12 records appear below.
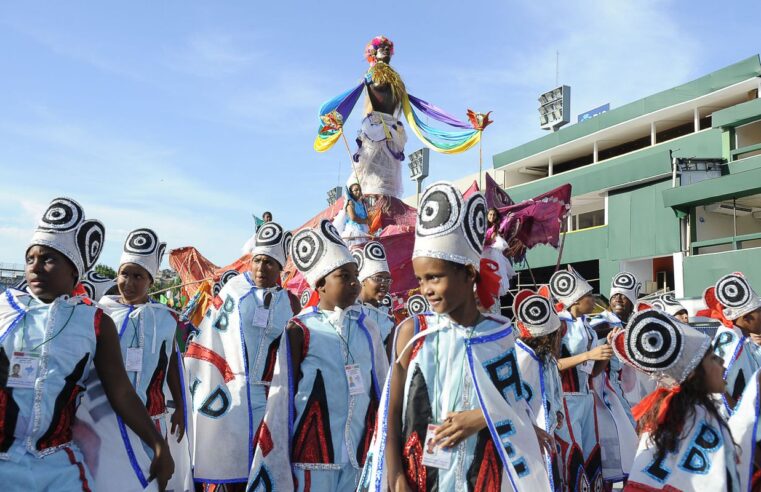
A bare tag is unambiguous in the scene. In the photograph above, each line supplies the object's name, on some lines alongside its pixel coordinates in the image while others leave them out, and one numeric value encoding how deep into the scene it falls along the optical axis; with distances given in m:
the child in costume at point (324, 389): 4.25
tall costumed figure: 11.84
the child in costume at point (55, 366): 3.10
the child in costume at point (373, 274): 7.65
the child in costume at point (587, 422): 6.10
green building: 23.72
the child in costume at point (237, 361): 5.61
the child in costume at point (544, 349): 5.55
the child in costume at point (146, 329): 5.15
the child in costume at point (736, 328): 5.85
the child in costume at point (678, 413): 3.35
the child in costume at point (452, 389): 3.01
